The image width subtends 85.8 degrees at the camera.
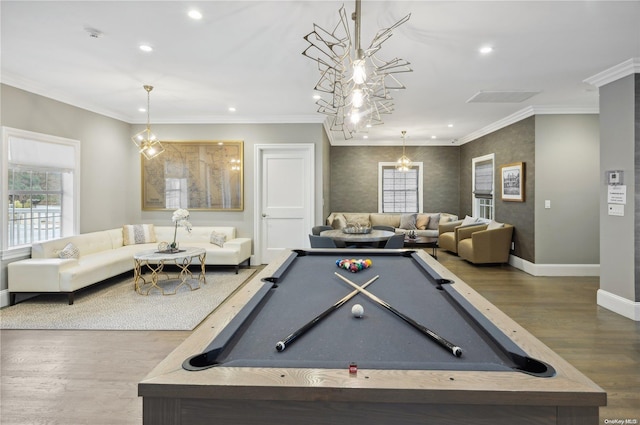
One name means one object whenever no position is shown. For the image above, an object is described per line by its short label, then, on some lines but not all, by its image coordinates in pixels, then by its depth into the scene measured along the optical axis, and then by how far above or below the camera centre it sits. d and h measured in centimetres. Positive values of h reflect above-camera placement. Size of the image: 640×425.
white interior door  609 +18
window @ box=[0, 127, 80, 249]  407 +30
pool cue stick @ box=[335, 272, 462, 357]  117 -47
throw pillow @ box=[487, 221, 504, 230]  628 -33
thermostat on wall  368 +32
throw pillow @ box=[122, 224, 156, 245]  576 -42
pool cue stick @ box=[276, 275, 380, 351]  122 -47
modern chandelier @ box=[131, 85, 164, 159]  604 +120
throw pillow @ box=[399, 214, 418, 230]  852 -33
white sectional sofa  399 -66
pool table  92 -49
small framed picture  576 +45
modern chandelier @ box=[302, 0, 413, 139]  202 +149
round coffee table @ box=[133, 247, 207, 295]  428 -76
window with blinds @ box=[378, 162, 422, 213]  905 +47
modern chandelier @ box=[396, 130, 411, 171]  834 +111
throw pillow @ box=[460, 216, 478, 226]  729 -29
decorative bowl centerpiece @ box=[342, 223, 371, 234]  493 -32
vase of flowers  451 -14
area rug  340 -112
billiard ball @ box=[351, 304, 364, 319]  152 -46
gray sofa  838 -31
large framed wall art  612 +57
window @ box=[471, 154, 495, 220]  714 +47
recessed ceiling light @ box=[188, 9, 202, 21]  260 +149
